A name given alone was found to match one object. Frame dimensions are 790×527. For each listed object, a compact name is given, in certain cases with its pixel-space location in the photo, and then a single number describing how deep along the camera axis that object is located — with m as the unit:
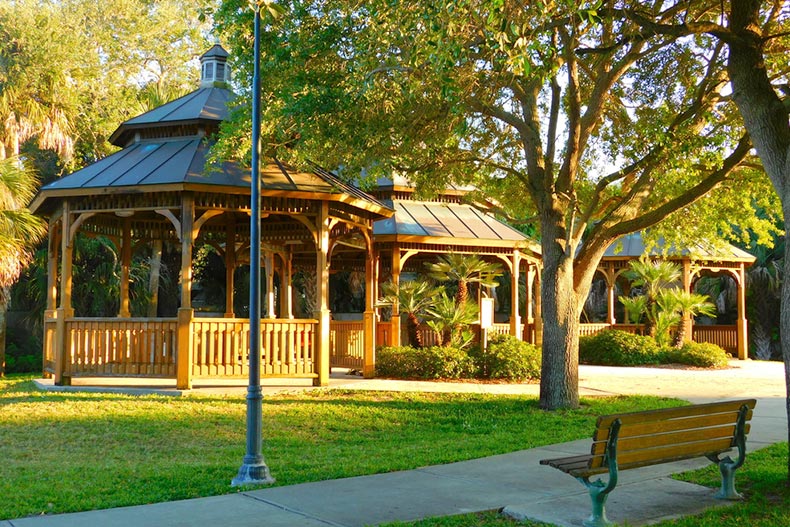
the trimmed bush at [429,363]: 19.41
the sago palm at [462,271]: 21.58
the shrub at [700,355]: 24.62
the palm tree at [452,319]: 20.48
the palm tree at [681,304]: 26.53
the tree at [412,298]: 21.03
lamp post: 7.99
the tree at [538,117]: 12.19
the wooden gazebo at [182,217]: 15.70
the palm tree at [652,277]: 27.12
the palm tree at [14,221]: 19.53
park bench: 6.58
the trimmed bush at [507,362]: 19.53
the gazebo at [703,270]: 28.70
